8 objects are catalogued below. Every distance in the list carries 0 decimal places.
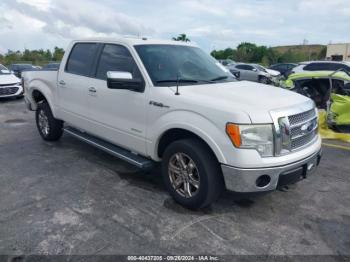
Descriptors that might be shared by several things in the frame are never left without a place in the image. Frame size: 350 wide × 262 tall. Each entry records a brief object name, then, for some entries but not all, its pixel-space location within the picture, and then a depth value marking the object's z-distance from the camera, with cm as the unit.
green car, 943
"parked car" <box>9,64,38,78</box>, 2195
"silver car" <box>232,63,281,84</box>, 2127
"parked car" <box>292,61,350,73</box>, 1284
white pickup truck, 322
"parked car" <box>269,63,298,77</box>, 2640
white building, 6022
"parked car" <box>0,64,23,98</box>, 1230
